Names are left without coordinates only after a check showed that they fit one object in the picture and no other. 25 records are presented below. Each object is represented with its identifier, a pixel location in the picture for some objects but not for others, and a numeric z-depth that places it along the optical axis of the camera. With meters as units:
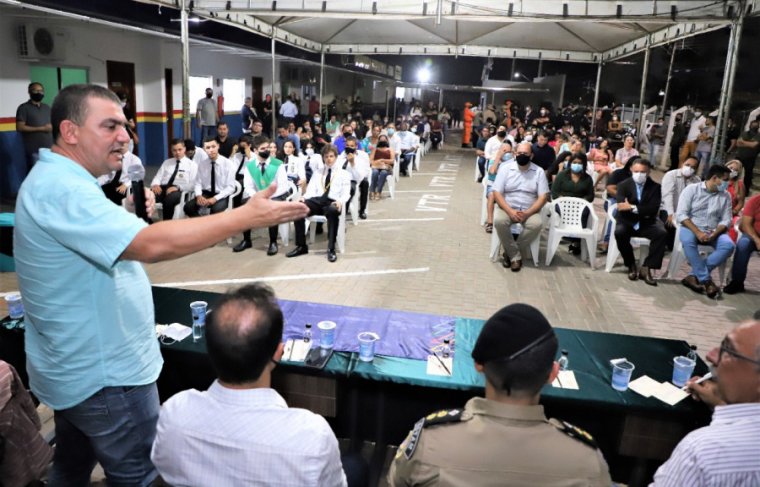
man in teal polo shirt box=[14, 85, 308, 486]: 1.52
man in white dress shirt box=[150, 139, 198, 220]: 6.98
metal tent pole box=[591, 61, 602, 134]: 13.62
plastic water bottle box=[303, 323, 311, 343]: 2.89
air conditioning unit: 8.45
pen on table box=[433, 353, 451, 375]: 2.67
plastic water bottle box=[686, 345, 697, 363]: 2.83
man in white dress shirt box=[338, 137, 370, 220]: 7.90
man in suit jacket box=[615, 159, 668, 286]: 6.04
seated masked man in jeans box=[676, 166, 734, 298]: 5.76
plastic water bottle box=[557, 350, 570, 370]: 2.71
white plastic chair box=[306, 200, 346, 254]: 6.80
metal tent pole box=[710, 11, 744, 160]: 7.14
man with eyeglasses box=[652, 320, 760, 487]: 1.56
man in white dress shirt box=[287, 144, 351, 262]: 6.62
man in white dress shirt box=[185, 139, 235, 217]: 6.88
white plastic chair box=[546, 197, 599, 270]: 6.50
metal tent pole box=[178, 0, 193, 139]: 7.26
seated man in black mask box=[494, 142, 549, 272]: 6.38
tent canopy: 7.05
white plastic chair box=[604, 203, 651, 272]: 6.14
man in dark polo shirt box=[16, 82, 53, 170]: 7.95
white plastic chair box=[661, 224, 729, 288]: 6.02
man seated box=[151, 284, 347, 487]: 1.39
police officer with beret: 1.42
